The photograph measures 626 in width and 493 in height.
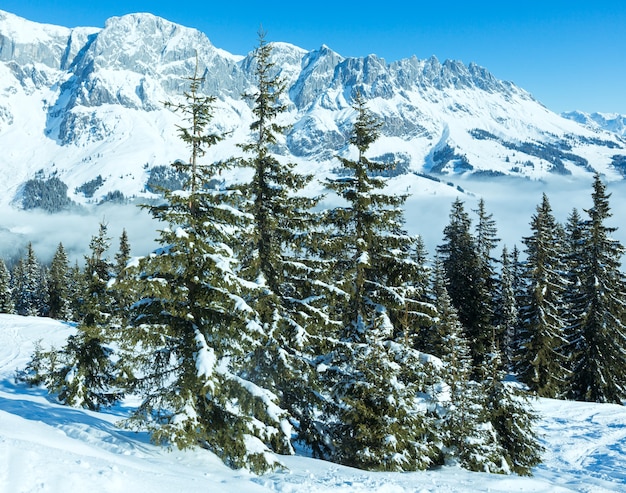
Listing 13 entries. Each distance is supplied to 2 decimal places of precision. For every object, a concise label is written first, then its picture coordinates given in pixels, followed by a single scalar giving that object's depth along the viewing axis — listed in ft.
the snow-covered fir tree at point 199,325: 35.32
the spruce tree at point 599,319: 99.09
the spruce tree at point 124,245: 156.87
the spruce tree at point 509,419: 50.03
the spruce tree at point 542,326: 102.17
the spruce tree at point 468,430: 46.11
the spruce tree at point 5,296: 218.79
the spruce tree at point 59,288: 224.94
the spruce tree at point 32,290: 259.19
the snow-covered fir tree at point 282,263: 48.16
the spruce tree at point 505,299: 144.05
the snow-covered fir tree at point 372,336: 42.16
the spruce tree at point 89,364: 68.18
